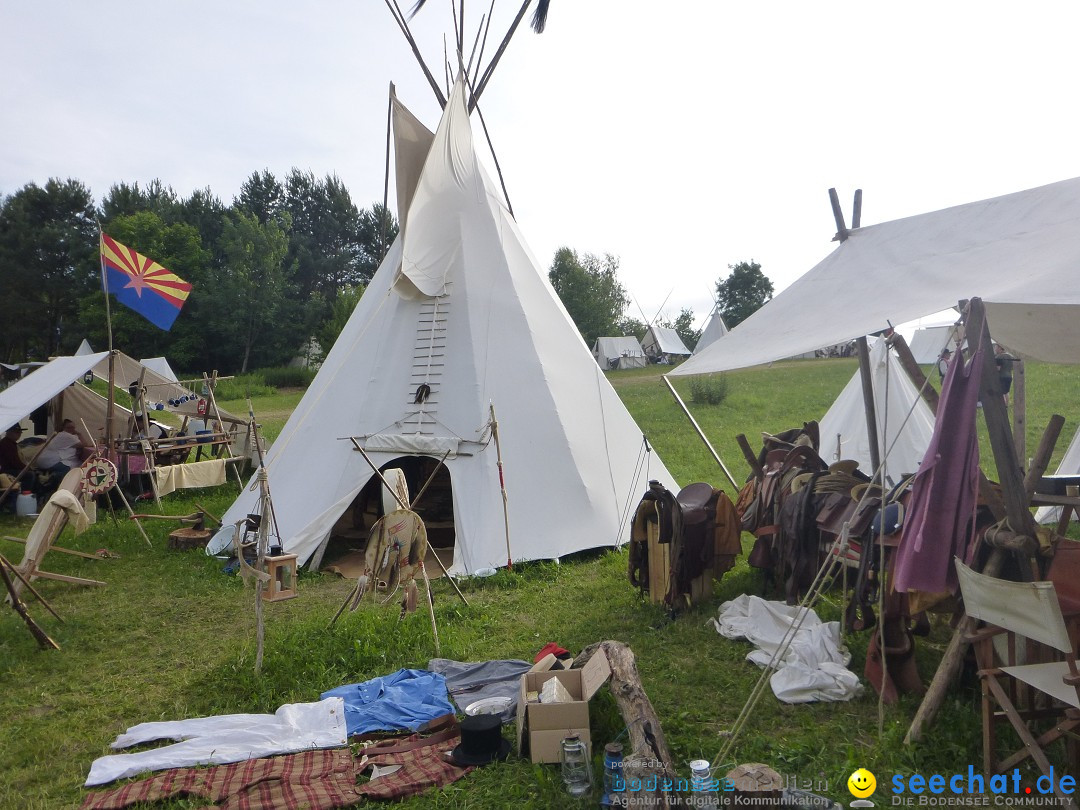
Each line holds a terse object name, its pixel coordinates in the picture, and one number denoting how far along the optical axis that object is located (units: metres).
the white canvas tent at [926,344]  19.33
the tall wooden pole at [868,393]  5.55
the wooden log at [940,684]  3.39
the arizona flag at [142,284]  8.55
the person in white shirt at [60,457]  10.13
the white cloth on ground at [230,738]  3.60
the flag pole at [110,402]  8.36
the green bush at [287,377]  29.16
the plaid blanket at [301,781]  3.25
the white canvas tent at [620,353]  34.41
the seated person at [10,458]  10.45
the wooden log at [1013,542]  3.20
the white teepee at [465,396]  6.84
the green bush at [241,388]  25.72
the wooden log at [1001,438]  3.25
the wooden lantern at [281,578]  4.62
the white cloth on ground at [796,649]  3.98
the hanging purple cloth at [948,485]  3.29
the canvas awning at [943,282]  3.55
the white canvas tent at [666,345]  35.66
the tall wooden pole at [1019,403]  5.63
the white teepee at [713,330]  28.29
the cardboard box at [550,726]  3.47
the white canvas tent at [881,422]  8.75
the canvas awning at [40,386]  7.17
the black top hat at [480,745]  3.53
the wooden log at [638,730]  2.79
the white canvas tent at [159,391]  11.21
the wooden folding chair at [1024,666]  2.79
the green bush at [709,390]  16.55
